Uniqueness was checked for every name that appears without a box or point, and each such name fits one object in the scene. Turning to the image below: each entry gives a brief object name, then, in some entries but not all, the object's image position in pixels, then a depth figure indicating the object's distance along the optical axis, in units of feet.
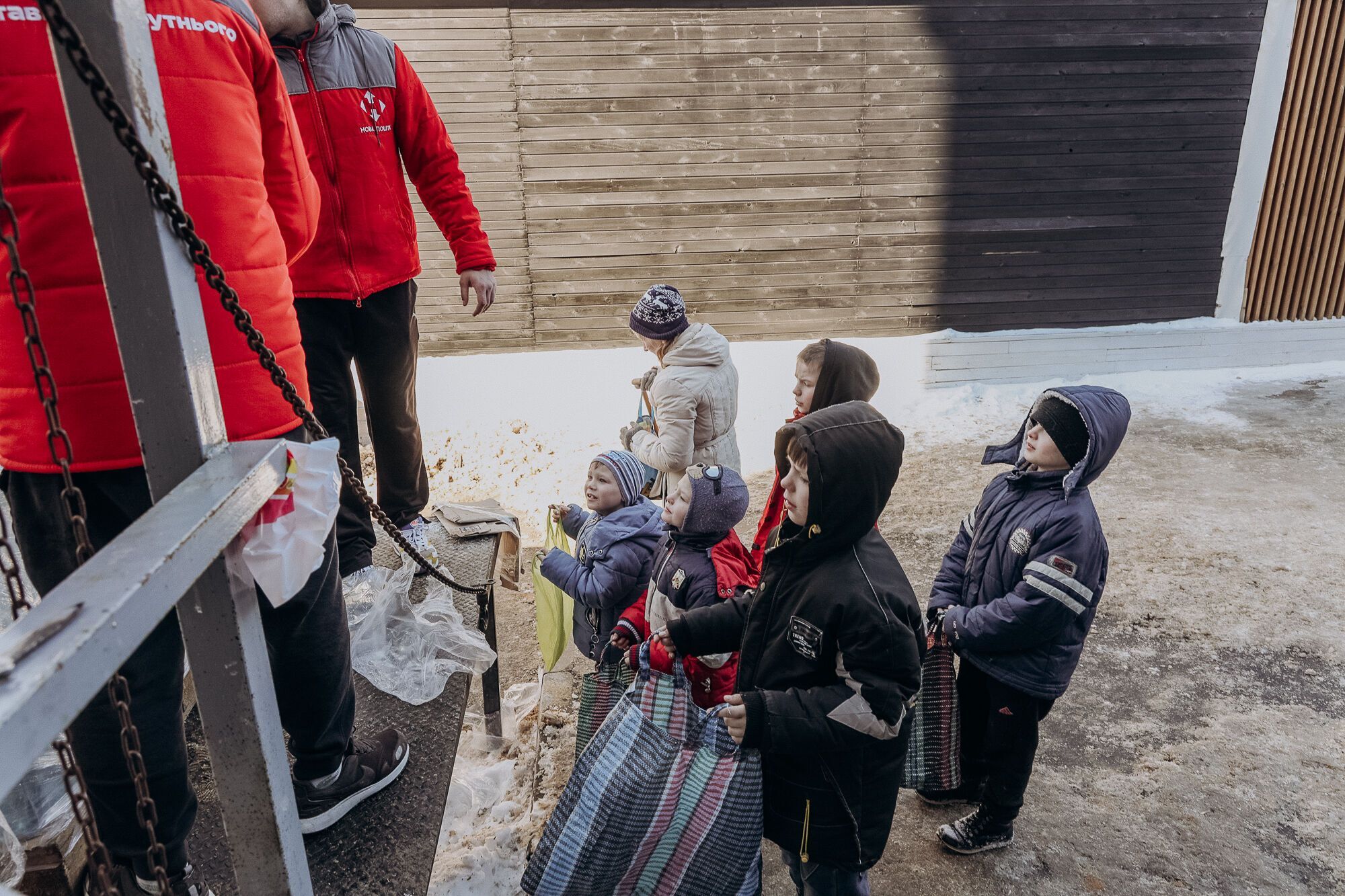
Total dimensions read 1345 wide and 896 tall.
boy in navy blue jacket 8.03
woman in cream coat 11.61
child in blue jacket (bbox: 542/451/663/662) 9.30
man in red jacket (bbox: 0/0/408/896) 4.64
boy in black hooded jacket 6.52
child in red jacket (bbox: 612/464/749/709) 8.38
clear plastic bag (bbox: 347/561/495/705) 9.10
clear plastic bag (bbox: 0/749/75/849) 7.03
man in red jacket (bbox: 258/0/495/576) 9.64
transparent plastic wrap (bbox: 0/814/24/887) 6.72
